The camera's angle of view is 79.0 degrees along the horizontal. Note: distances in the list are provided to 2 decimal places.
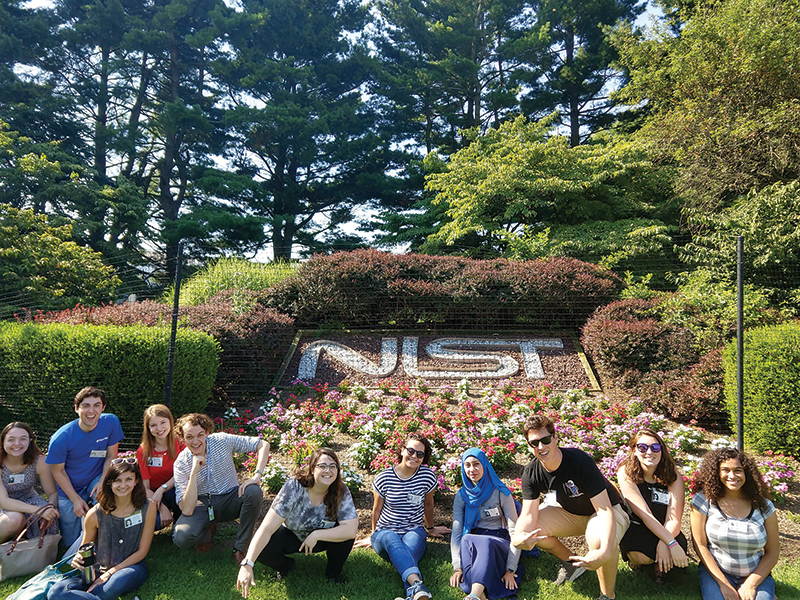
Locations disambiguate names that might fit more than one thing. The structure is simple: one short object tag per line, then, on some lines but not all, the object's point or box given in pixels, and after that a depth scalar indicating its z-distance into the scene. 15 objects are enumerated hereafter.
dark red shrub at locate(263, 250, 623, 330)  7.52
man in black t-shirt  2.71
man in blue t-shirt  3.33
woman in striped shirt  3.04
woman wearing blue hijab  2.78
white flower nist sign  6.74
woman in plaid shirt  2.60
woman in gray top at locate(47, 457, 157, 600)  2.85
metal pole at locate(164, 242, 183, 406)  4.42
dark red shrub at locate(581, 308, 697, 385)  5.91
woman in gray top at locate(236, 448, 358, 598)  2.92
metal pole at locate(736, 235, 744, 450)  3.98
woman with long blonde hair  3.41
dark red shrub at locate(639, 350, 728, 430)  5.12
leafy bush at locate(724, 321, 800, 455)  4.30
